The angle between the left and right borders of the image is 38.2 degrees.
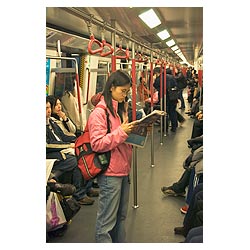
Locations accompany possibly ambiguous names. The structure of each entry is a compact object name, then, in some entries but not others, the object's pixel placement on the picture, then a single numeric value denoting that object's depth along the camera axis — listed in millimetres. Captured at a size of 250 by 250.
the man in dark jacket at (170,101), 5248
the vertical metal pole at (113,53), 2346
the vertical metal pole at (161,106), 4808
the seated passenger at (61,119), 3245
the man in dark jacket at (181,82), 5952
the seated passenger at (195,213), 1994
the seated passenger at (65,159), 2941
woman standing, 2021
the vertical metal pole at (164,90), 5165
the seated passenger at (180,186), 3570
